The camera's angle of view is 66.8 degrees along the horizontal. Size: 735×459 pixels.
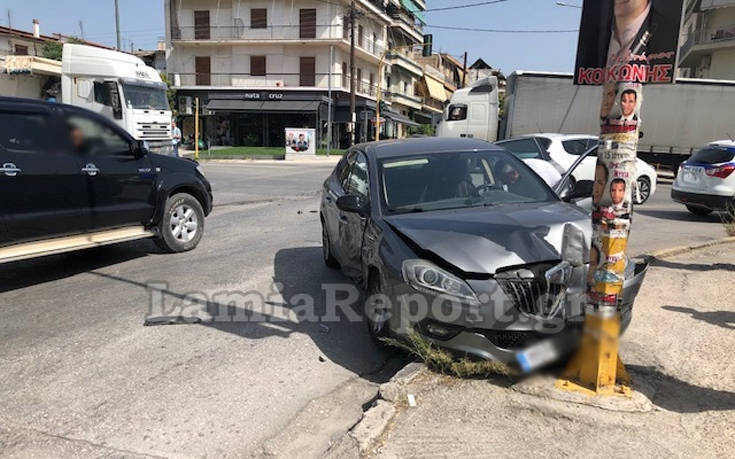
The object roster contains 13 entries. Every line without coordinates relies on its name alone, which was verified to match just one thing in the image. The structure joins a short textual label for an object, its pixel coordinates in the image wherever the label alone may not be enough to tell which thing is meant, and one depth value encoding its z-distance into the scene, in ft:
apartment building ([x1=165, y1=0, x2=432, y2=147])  139.54
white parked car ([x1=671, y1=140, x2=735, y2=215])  34.91
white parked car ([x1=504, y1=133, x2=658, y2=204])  40.60
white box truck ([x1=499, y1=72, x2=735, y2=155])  65.36
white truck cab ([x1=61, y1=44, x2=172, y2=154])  67.26
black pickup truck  18.47
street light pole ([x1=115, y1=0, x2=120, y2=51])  100.17
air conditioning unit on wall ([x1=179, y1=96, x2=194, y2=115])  137.90
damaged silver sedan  11.36
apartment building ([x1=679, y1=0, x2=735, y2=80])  119.44
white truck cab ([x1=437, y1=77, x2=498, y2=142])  69.26
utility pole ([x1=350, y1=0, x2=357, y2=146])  121.49
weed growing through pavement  11.74
